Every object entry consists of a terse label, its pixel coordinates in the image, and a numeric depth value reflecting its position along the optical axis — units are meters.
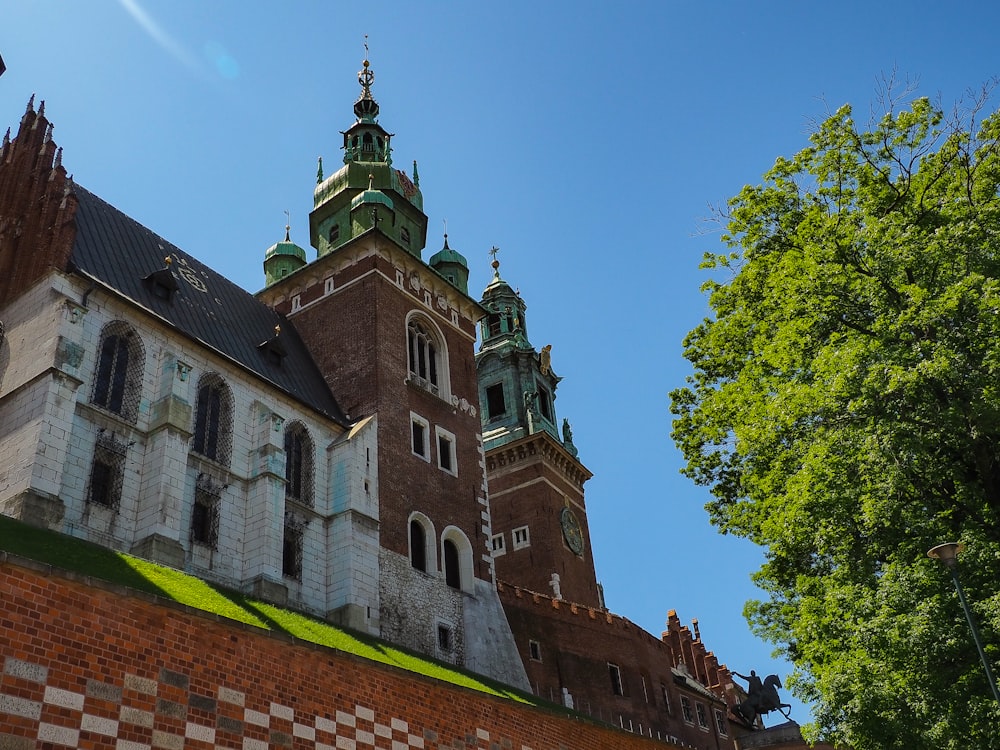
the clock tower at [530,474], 43.88
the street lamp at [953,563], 12.57
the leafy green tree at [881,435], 14.06
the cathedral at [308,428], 21.92
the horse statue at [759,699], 45.09
